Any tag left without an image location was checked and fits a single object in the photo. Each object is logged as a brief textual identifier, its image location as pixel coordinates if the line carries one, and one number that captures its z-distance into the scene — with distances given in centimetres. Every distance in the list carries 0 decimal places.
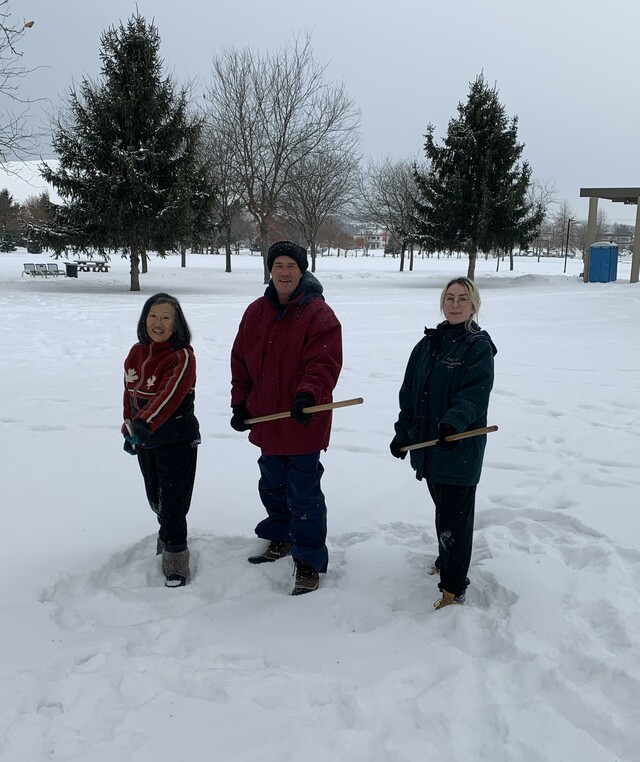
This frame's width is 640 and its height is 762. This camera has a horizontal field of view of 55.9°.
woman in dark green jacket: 282
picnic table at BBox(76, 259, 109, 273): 3203
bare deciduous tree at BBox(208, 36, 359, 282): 2664
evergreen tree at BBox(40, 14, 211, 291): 2041
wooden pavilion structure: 2199
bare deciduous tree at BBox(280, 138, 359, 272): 3216
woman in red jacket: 311
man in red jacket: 306
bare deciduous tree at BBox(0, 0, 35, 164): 1016
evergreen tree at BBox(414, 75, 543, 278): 2545
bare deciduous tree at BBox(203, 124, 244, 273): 2767
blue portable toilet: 2356
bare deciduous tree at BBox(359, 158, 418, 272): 3944
